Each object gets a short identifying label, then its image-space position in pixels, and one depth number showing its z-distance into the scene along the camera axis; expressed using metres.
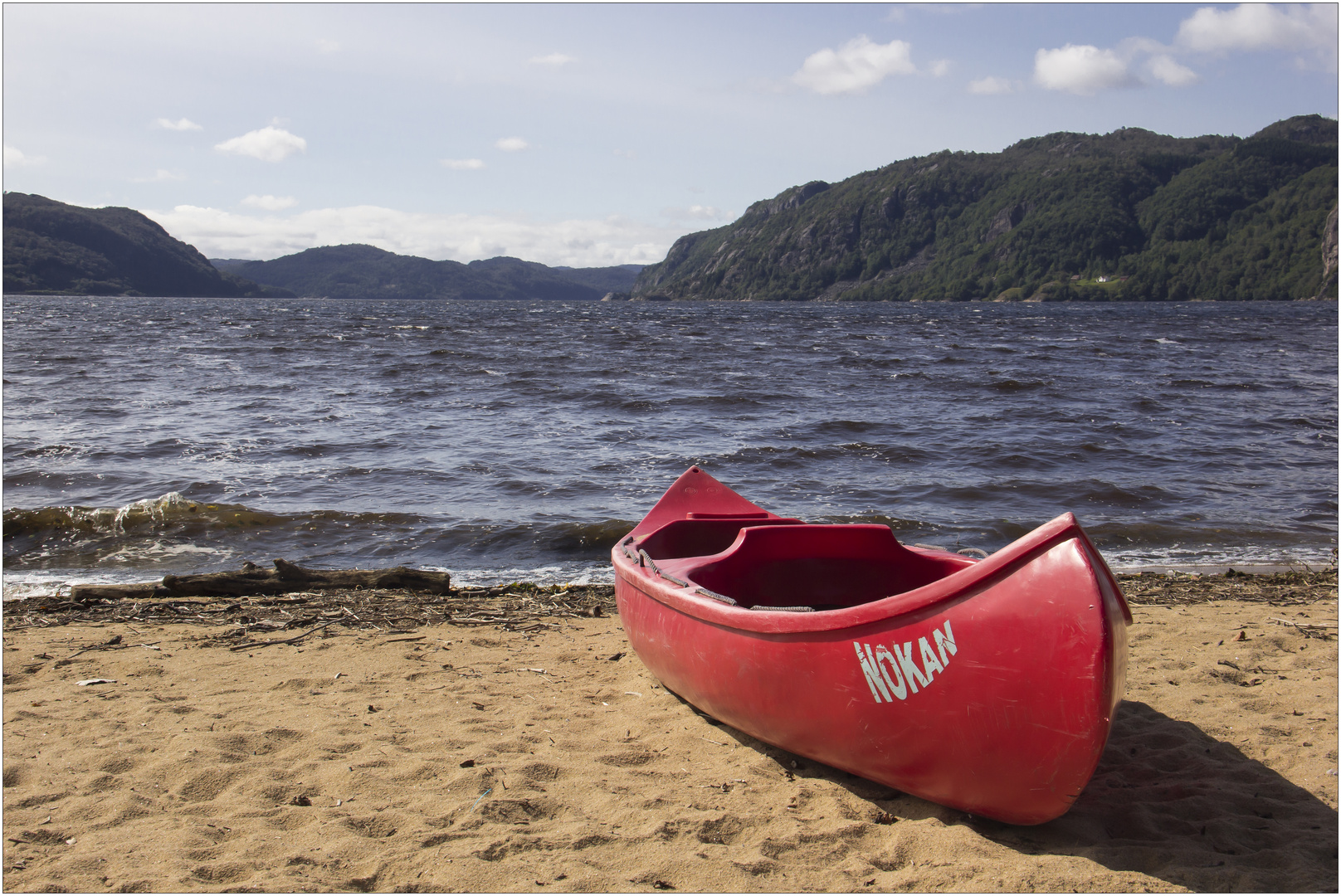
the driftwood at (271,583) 6.15
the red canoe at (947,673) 2.63
